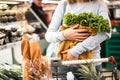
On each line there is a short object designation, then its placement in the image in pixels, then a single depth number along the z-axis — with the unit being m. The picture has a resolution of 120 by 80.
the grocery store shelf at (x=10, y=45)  2.39
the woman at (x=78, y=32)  2.00
